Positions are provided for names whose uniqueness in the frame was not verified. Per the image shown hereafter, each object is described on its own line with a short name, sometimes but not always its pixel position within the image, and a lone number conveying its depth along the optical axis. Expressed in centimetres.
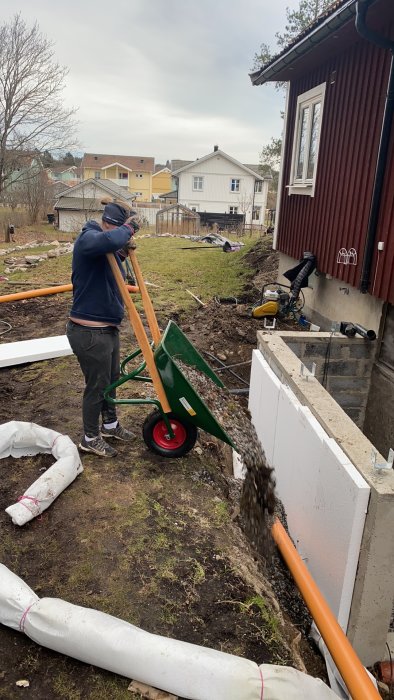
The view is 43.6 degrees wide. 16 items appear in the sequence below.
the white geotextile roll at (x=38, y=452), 302
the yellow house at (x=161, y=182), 6725
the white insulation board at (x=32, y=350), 573
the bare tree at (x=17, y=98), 2388
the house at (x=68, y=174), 6107
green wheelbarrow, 333
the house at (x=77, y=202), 3199
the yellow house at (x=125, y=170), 6016
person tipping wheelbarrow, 321
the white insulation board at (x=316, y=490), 302
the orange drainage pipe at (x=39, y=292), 872
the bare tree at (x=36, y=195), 3447
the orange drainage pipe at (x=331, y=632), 228
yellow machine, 834
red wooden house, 552
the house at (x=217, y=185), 4392
